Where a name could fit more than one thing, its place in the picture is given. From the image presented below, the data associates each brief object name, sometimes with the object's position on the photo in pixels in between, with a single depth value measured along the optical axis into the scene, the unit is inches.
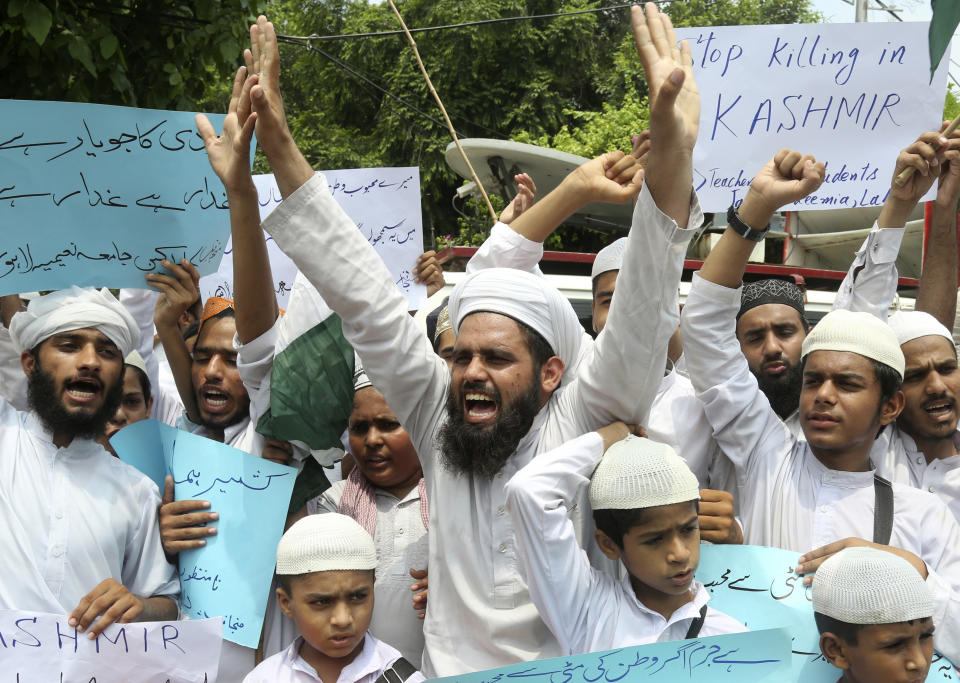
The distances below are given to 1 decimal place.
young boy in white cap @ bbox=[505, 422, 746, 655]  101.2
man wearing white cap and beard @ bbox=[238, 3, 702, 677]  101.8
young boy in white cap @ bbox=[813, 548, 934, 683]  100.6
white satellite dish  250.8
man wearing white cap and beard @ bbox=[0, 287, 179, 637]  114.2
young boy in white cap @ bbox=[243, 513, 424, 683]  113.7
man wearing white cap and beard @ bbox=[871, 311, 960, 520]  137.6
